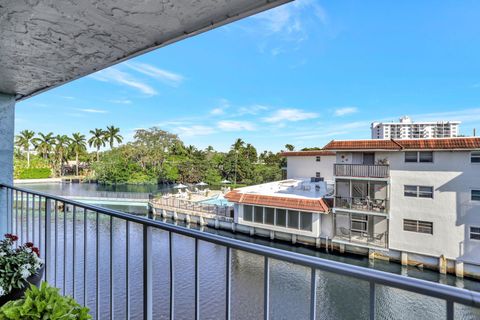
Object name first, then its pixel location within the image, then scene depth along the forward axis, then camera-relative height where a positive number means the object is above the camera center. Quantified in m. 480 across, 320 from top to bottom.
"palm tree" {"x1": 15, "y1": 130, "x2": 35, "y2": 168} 30.29 +2.41
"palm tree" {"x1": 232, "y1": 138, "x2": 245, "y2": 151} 32.42 +2.07
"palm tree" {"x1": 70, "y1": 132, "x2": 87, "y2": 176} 32.78 +2.20
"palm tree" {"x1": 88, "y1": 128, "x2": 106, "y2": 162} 33.75 +2.76
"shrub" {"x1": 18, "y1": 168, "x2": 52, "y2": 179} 25.21 -1.14
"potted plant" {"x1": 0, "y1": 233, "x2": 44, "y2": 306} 1.70 -0.70
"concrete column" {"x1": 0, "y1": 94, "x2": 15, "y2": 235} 2.73 +0.17
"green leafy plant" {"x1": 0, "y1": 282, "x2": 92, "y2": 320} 1.15 -0.63
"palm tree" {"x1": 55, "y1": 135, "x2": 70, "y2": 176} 32.00 +1.81
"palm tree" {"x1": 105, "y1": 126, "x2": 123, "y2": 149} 34.16 +3.19
